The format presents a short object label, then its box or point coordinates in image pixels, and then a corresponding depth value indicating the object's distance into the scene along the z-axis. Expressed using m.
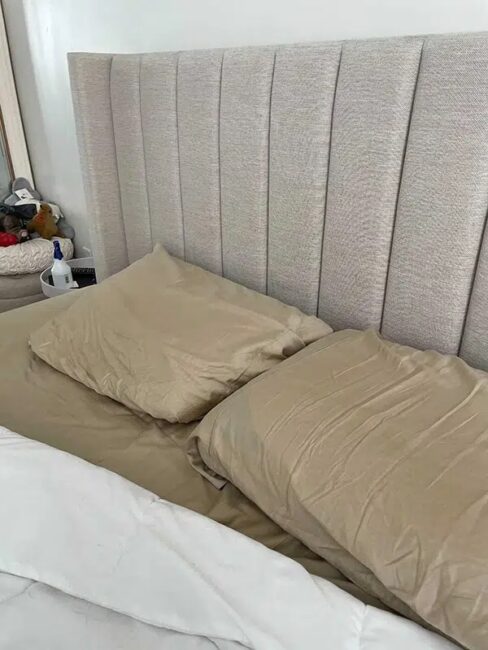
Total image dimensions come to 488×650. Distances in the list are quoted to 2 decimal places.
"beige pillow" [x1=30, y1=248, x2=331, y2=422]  1.05
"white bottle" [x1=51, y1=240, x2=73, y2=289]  1.94
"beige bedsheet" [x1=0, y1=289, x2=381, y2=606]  0.84
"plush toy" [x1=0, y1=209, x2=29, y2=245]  2.18
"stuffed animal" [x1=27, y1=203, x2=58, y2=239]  2.29
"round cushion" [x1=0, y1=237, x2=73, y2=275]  2.05
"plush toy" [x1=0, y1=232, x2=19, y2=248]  2.11
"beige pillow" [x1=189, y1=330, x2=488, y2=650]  0.61
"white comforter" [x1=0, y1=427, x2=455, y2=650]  0.60
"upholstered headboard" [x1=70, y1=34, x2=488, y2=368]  0.92
